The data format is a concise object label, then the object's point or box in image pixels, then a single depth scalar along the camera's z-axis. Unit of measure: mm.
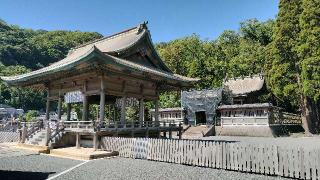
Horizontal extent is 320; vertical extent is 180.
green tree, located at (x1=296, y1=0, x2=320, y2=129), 31828
